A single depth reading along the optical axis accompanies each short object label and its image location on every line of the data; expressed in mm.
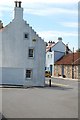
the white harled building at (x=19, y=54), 23539
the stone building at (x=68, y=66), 38120
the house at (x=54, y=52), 42710
